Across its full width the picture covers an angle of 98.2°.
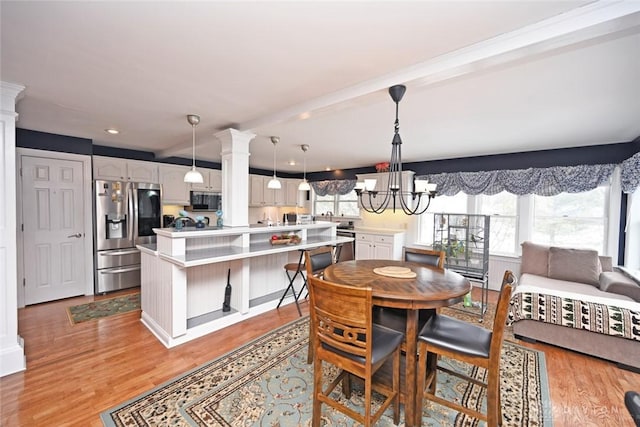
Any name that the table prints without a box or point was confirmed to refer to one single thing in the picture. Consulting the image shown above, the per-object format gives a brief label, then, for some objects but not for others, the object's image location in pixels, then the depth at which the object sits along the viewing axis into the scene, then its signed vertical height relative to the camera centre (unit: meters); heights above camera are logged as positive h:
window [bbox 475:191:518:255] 4.74 -0.22
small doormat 3.40 -1.38
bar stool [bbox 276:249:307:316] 3.62 -0.83
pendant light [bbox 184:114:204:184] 3.05 +0.34
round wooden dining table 1.74 -0.56
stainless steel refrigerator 4.29 -0.39
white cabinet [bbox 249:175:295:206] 6.65 +0.31
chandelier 2.10 +0.22
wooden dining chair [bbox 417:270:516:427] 1.59 -0.86
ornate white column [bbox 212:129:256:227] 3.40 +0.37
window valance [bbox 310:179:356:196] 6.77 +0.49
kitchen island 2.78 -0.87
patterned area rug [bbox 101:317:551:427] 1.83 -1.40
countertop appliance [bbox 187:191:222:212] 5.64 +0.09
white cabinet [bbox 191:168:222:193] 5.75 +0.51
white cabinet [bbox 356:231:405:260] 5.55 -0.80
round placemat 2.20 -0.55
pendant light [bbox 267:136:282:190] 4.00 +0.36
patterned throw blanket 2.48 -1.03
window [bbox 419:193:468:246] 5.30 -0.04
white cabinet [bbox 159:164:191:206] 5.22 +0.39
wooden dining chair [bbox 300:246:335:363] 2.50 -0.56
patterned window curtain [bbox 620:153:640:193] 3.38 +0.44
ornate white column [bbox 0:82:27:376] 2.26 -0.30
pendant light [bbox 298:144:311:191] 4.45 +0.36
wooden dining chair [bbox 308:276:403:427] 1.56 -0.85
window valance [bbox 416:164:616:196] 3.95 +0.44
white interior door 3.74 -0.35
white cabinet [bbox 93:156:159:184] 4.43 +0.59
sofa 2.50 -0.99
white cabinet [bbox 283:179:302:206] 7.47 +0.37
